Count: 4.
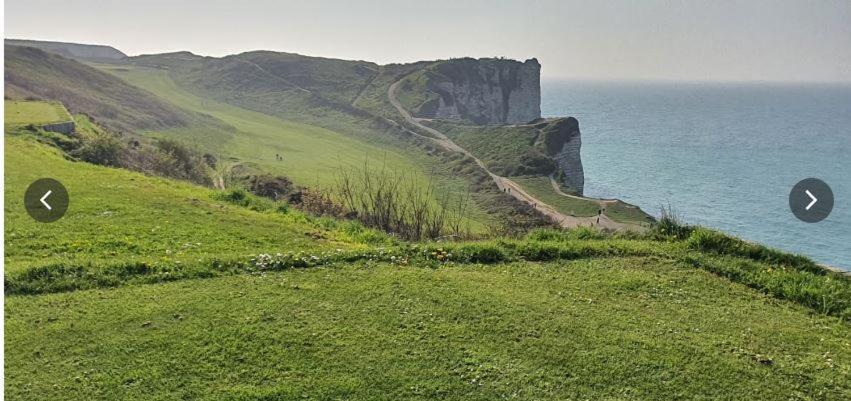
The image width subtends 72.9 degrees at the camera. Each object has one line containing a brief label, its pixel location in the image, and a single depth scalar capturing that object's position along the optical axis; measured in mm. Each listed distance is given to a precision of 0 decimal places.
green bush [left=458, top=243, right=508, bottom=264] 17172
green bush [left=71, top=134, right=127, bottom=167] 37125
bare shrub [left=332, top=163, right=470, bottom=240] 35562
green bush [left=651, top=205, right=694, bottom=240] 19281
